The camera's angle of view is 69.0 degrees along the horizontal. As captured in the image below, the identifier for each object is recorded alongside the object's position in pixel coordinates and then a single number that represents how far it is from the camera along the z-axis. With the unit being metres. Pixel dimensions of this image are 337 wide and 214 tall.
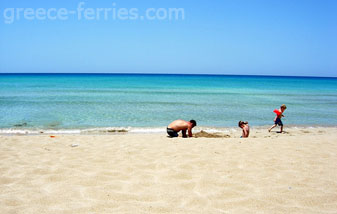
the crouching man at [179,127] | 8.49
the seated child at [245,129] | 8.86
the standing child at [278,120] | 10.60
